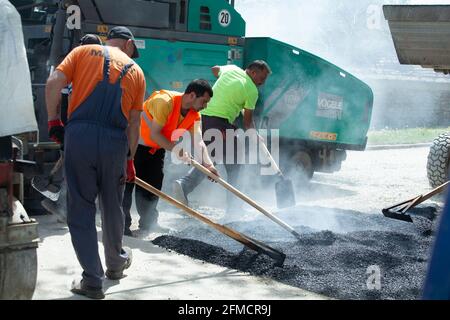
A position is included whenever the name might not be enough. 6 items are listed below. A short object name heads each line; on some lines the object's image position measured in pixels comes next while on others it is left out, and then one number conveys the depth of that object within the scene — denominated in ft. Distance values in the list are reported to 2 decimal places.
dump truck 18.45
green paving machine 23.63
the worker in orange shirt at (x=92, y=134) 13.84
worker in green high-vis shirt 24.57
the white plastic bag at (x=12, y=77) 11.32
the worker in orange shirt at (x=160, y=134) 20.21
